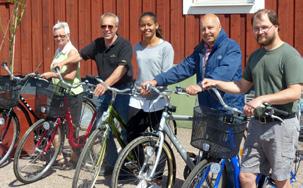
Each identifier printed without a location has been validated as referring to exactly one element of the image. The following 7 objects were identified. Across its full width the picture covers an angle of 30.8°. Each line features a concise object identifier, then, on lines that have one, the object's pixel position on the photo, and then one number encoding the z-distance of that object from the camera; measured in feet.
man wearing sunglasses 17.48
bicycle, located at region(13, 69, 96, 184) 18.40
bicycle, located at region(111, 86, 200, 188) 14.78
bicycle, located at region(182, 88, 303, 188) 13.03
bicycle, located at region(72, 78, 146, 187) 15.90
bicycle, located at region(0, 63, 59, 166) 19.67
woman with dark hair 17.10
